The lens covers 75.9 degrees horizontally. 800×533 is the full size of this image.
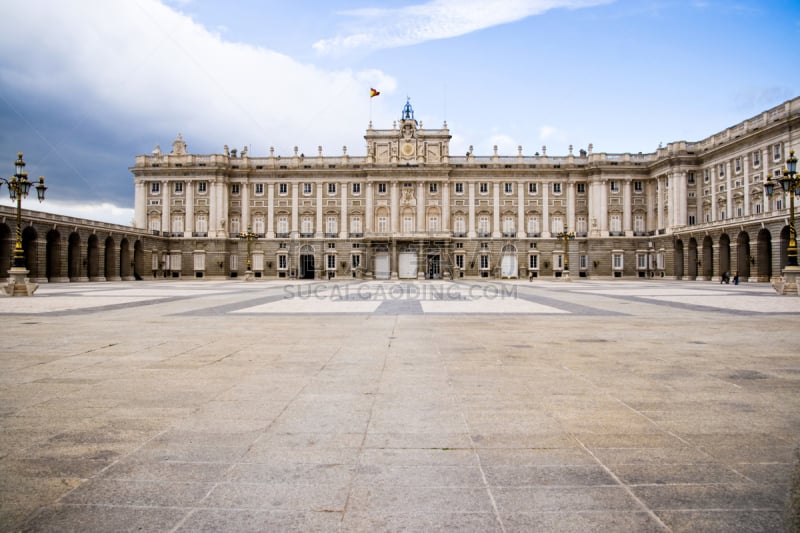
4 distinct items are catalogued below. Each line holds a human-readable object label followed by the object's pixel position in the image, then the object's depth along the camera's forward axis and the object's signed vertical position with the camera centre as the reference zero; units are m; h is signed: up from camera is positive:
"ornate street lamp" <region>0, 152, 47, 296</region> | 23.78 +2.26
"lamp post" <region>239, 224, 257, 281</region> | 54.66 -0.38
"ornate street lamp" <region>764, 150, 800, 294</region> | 24.62 +1.91
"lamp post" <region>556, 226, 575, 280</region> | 50.54 +1.05
